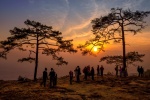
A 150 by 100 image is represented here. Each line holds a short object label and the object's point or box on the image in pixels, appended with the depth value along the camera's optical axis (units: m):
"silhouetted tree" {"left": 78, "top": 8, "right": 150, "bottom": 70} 17.22
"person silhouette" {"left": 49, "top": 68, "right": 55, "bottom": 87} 12.15
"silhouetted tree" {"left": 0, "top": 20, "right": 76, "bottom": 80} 17.14
